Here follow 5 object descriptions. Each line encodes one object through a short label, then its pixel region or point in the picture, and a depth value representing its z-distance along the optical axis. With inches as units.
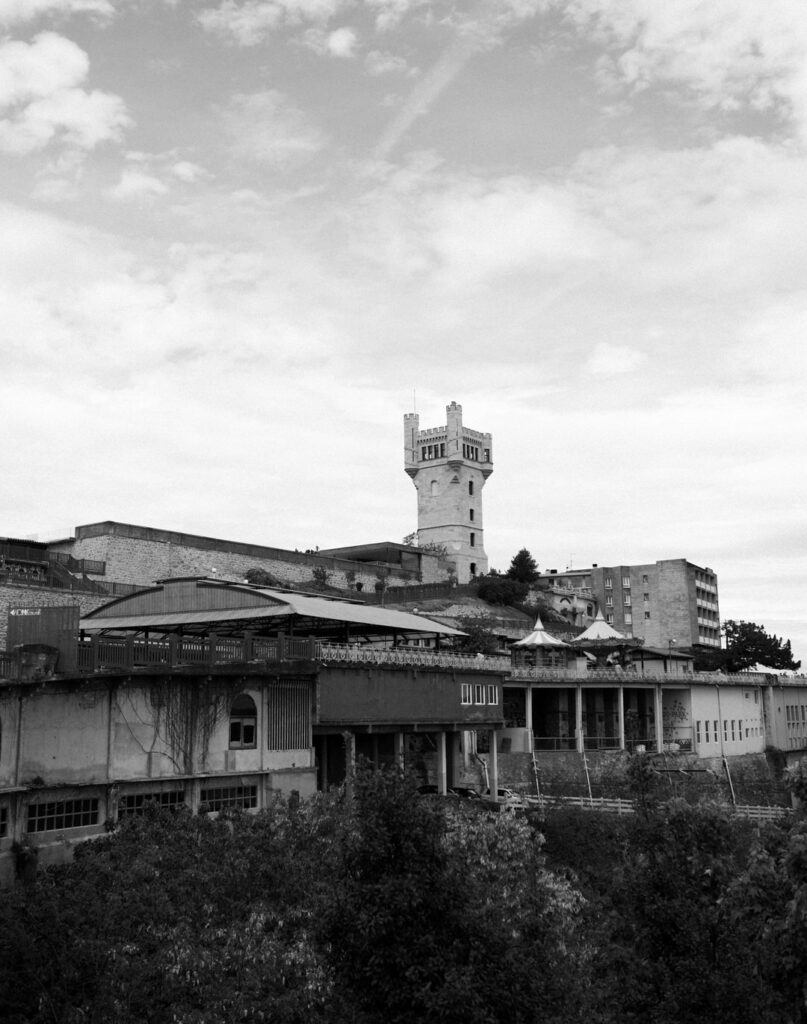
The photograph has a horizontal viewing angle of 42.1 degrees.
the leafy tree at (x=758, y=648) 4033.0
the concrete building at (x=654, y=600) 5182.1
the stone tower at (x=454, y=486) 4594.0
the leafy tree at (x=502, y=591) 3683.6
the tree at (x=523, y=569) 4375.0
